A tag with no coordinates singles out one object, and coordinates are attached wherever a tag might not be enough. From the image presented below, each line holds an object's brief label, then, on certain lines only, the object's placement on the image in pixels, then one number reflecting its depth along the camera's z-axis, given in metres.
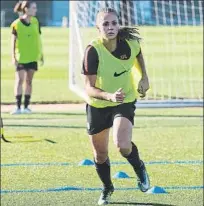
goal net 34.78
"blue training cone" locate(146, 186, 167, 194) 15.95
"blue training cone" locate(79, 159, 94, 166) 19.05
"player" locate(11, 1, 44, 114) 28.91
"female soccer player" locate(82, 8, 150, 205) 14.69
